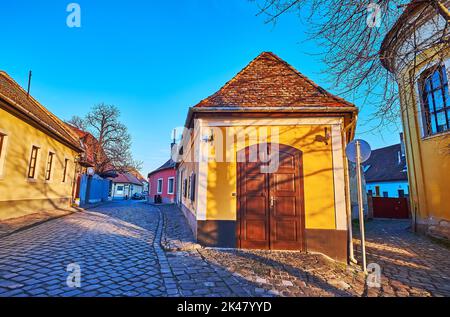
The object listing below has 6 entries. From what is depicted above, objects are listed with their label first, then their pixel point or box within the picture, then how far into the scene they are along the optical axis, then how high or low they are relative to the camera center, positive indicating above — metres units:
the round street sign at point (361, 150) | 5.02 +0.96
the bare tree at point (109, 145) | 23.69 +4.78
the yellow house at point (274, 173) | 5.93 +0.54
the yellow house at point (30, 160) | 8.30 +1.35
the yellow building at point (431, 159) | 8.02 +1.36
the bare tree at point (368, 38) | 3.99 +2.89
